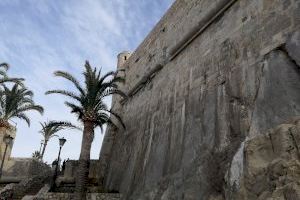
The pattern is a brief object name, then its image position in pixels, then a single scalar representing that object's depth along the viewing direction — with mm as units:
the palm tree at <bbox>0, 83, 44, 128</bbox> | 11106
